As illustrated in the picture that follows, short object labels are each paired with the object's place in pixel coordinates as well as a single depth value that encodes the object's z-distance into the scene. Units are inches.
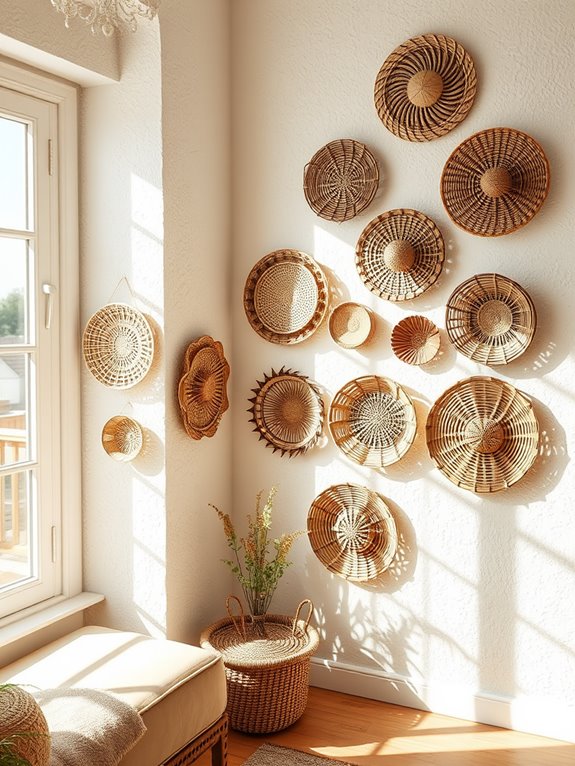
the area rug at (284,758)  98.7
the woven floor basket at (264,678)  103.5
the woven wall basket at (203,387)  109.3
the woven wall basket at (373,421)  111.0
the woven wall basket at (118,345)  106.3
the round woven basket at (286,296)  116.3
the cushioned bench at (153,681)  82.3
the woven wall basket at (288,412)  118.1
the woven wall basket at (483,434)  103.0
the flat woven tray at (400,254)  107.2
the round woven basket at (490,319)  101.5
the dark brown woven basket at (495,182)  99.7
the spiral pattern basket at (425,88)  104.0
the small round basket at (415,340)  108.3
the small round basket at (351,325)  112.4
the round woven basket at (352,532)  113.7
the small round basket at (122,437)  107.8
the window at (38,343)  99.8
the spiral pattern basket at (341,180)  111.5
